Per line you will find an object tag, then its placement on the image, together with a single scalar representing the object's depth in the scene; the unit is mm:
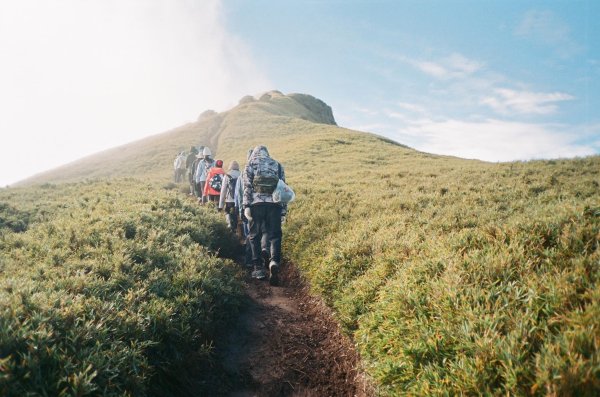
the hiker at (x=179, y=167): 31441
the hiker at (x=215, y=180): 16969
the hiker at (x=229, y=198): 13891
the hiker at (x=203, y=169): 19750
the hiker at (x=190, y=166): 23742
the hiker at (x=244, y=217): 11367
